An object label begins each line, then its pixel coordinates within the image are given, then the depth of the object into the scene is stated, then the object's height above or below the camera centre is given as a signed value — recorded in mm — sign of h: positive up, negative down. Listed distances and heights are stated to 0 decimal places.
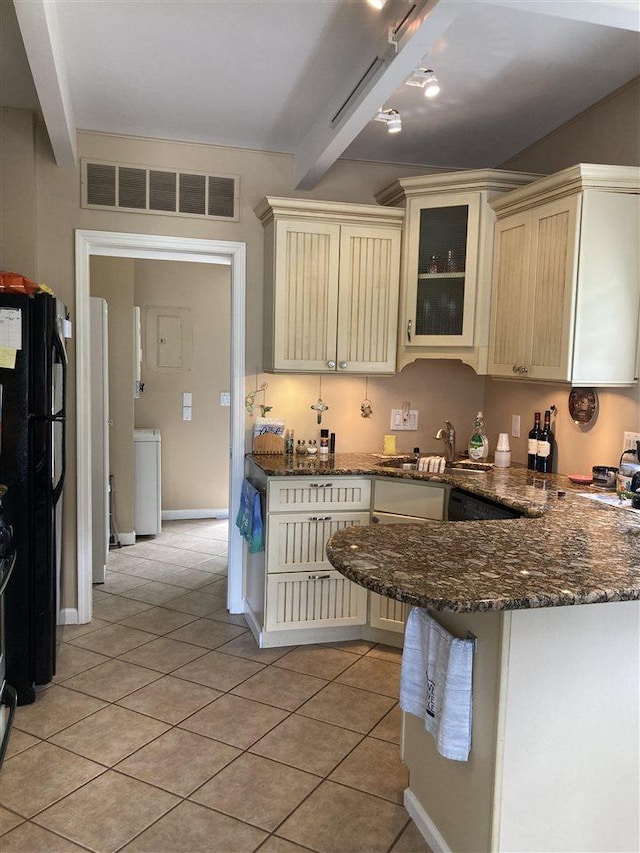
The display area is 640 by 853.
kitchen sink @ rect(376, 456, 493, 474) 3484 -439
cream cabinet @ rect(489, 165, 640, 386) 2713 +494
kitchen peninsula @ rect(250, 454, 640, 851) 1556 -745
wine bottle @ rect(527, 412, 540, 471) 3363 -287
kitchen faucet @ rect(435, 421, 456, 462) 3802 -316
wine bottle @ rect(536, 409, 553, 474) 3297 -319
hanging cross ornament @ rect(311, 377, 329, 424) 3864 -146
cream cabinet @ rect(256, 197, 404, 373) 3467 +527
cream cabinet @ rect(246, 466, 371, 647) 3262 -920
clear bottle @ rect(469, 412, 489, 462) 3703 -336
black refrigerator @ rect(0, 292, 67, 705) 2662 -416
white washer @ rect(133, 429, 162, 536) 5336 -874
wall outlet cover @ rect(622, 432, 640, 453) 2751 -205
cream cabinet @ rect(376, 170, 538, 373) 3385 +663
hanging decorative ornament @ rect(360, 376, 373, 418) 3961 -135
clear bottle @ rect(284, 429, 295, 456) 3777 -368
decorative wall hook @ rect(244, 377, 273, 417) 3779 -120
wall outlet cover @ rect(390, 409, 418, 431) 4004 -221
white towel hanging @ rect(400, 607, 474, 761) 1690 -802
